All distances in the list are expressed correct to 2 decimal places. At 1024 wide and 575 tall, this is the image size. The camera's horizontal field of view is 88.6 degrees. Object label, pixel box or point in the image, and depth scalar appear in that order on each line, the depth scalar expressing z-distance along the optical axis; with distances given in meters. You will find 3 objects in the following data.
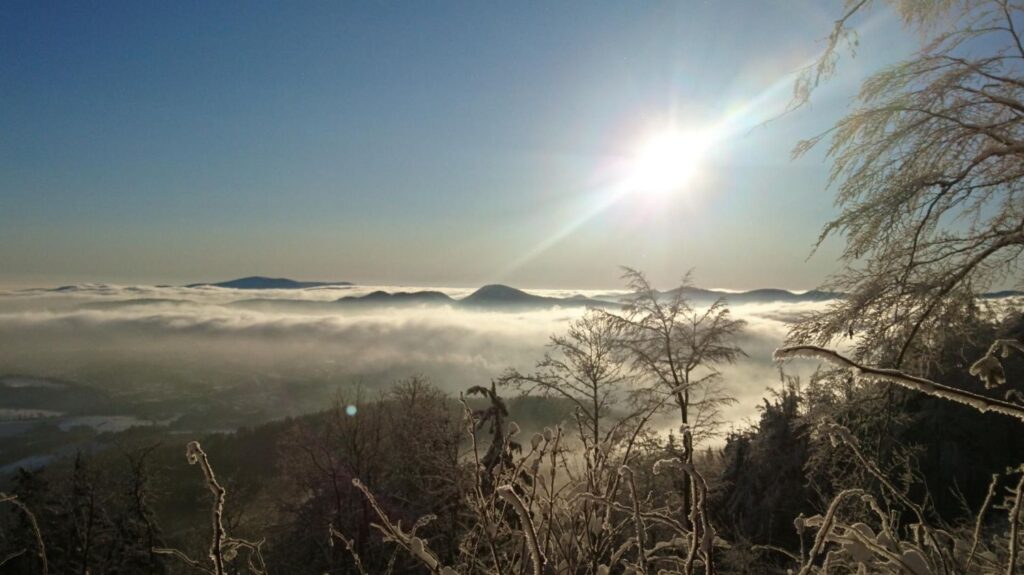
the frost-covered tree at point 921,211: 4.11
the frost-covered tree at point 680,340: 11.23
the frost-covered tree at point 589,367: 11.68
